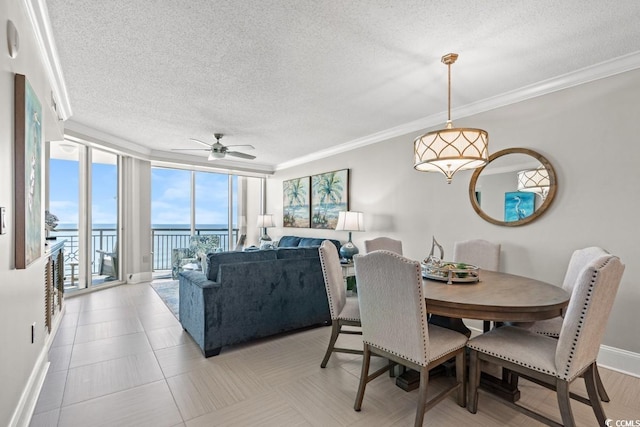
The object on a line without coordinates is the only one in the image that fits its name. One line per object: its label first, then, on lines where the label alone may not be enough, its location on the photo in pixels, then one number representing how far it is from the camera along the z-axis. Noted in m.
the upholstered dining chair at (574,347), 1.49
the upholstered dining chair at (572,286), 2.02
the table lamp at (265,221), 6.75
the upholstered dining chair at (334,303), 2.46
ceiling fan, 4.27
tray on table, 2.19
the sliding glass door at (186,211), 6.29
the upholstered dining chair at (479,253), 2.98
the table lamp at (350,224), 4.38
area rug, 4.14
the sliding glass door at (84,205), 4.47
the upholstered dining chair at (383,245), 3.37
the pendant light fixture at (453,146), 2.19
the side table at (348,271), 3.93
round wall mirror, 2.87
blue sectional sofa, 2.74
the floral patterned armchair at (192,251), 5.96
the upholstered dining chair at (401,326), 1.70
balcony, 4.72
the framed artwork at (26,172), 1.62
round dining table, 1.67
